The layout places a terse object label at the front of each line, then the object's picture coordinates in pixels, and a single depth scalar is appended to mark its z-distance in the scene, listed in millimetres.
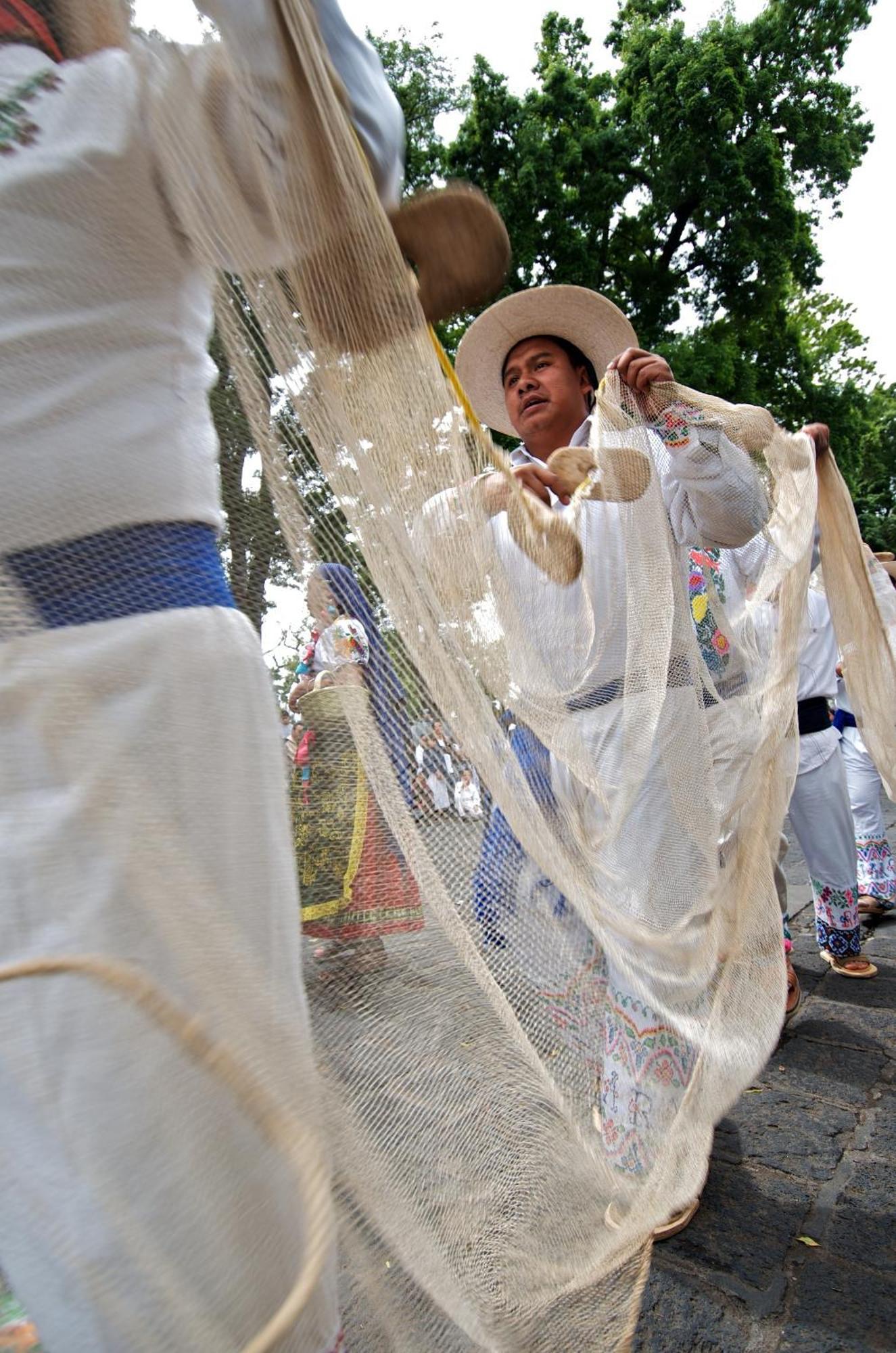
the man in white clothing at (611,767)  1329
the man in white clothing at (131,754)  699
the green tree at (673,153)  12344
